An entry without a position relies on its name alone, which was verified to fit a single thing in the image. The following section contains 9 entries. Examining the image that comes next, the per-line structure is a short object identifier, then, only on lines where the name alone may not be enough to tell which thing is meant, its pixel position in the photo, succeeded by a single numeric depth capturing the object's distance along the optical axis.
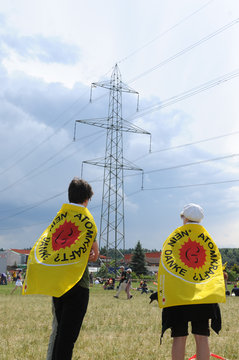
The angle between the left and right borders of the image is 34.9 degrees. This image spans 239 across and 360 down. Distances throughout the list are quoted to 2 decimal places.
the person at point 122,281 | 21.08
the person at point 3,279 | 44.34
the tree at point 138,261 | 90.75
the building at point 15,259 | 131.30
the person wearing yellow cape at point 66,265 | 3.87
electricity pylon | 43.47
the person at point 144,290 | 27.84
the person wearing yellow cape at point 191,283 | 4.12
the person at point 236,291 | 26.08
